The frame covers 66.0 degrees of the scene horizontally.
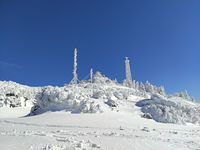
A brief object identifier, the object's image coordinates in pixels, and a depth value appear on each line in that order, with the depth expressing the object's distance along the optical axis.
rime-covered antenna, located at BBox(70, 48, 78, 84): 61.36
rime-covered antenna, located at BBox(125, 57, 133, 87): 86.17
